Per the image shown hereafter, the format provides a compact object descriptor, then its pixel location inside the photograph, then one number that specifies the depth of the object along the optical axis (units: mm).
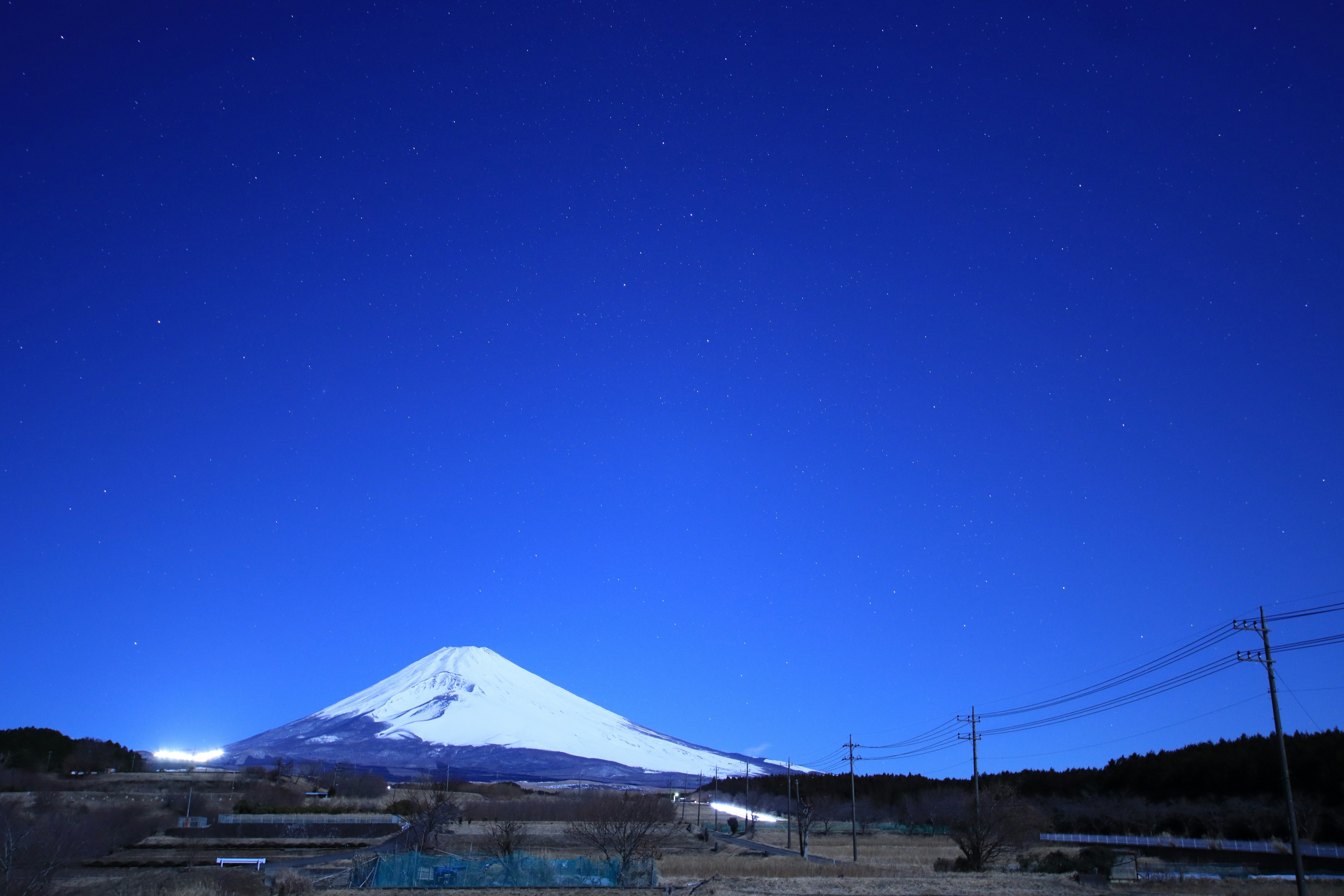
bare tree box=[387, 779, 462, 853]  62906
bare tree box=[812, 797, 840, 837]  99000
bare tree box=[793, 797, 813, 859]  65688
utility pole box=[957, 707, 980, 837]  58562
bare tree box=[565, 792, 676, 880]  52562
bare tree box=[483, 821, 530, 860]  54469
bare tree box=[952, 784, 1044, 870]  50844
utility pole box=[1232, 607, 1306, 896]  30219
